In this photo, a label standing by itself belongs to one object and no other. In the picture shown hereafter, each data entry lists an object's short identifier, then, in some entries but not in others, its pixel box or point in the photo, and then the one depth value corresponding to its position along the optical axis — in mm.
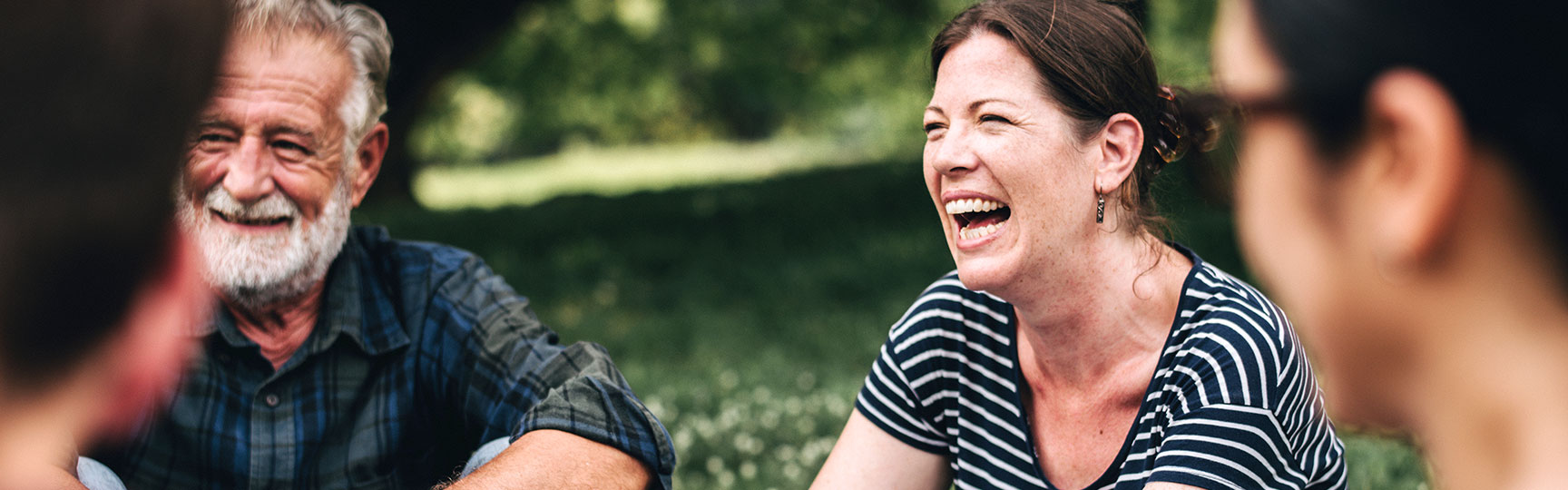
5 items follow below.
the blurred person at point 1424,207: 937
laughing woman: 2359
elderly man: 2771
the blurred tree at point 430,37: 12484
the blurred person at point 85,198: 930
